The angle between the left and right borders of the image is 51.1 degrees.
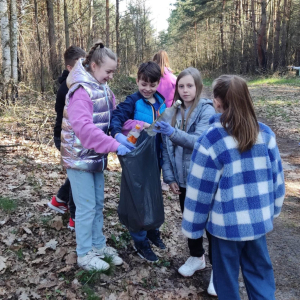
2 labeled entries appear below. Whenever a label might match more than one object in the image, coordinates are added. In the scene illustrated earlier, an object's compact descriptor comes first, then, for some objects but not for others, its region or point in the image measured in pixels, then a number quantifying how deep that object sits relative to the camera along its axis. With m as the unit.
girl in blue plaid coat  2.02
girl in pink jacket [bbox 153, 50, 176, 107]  4.70
